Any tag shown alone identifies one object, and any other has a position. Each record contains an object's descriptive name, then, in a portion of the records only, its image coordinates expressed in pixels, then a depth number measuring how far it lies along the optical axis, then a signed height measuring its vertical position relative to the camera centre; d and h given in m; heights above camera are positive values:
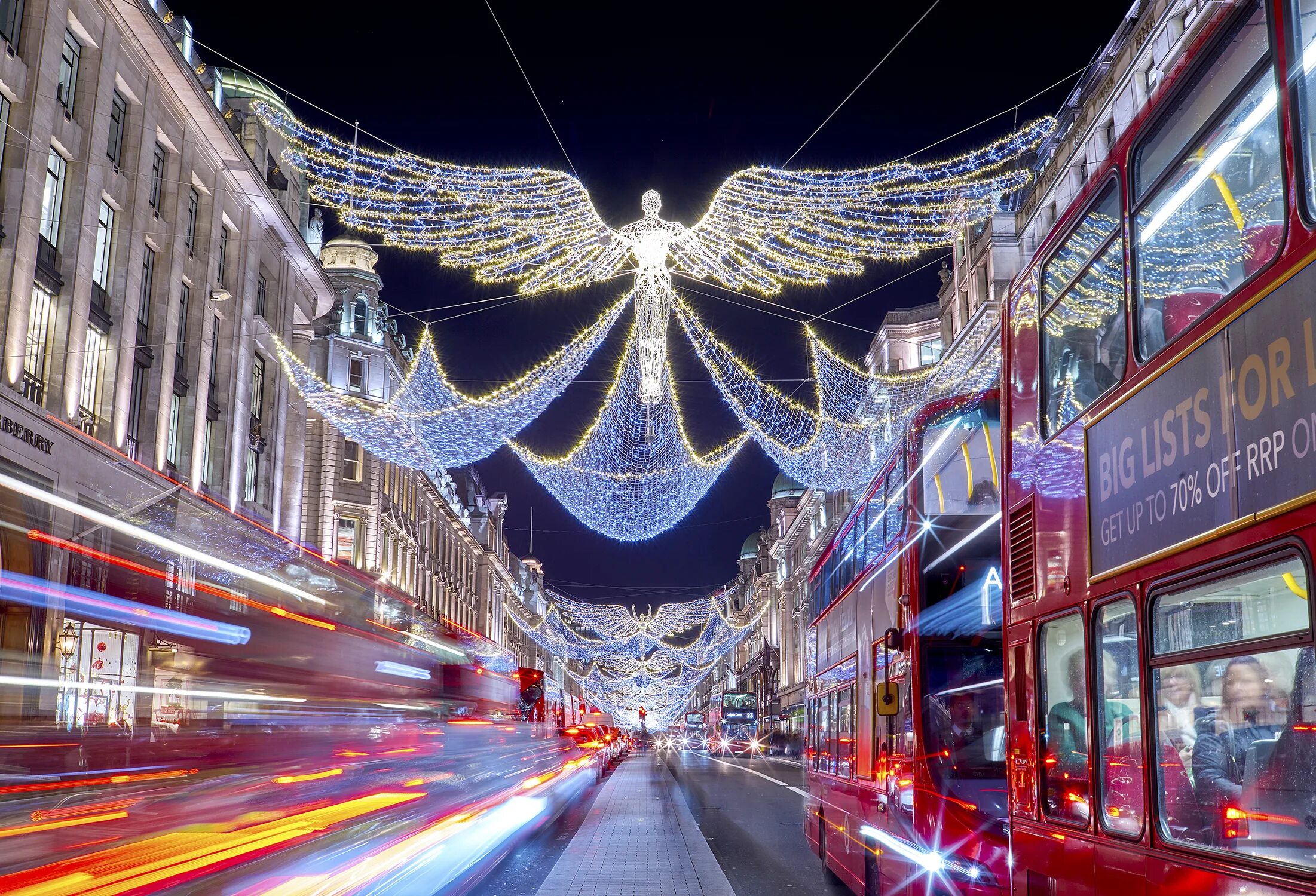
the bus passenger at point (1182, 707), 3.88 -0.16
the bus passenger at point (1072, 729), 4.89 -0.31
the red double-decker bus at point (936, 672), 7.44 -0.11
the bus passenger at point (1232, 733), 3.51 -0.22
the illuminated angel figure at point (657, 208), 12.66 +4.98
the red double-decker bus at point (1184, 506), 3.38 +0.52
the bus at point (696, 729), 97.69 -6.69
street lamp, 6.23 +0.01
